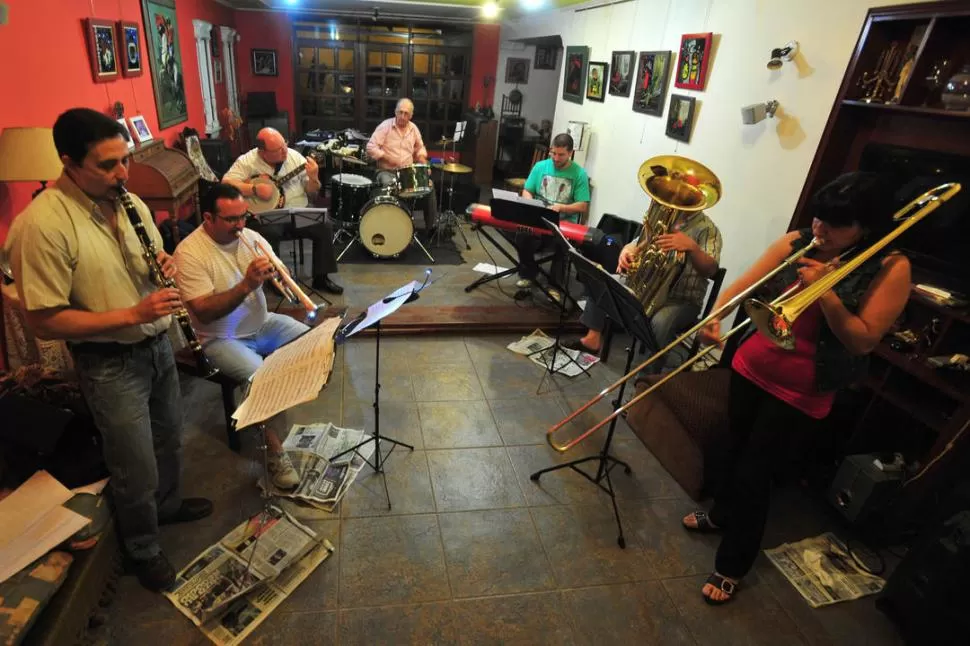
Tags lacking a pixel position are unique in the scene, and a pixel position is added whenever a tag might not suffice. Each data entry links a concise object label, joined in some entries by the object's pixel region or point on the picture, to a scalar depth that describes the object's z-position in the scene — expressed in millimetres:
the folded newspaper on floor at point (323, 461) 2566
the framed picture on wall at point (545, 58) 9500
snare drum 5406
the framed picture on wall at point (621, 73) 5293
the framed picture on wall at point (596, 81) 5852
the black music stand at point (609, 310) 2320
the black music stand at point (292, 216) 4047
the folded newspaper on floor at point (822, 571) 2352
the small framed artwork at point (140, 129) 4354
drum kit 5102
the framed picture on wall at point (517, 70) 9719
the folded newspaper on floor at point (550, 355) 3865
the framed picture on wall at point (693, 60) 4121
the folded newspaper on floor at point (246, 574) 1997
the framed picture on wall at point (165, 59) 4875
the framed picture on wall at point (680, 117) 4332
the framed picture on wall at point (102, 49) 3721
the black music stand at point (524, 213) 4213
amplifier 2488
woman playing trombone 1776
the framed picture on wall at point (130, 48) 4248
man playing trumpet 2375
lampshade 2391
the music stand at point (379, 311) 2097
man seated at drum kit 5590
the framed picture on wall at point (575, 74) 6362
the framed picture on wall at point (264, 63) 9055
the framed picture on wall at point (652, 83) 4703
